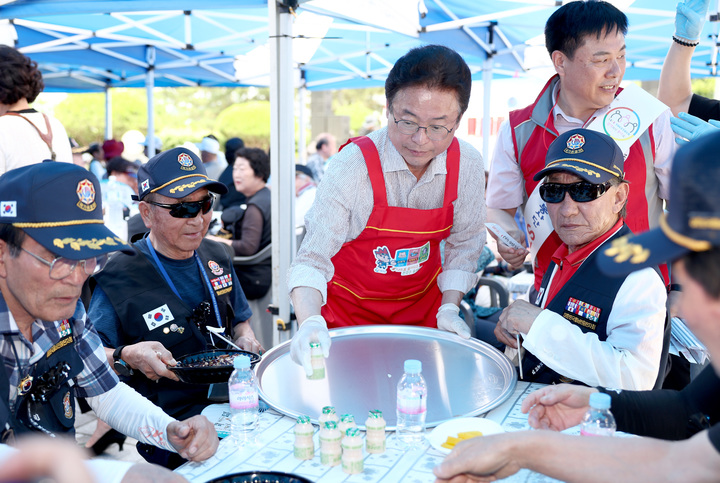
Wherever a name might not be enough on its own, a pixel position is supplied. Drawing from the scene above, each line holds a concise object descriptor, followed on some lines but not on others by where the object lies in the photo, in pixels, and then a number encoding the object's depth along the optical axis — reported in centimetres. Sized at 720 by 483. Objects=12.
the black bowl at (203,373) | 191
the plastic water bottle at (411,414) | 170
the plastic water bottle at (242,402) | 180
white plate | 166
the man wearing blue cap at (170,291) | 237
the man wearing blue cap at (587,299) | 192
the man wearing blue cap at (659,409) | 99
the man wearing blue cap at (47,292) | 153
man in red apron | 224
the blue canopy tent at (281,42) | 362
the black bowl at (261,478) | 143
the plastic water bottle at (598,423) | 163
